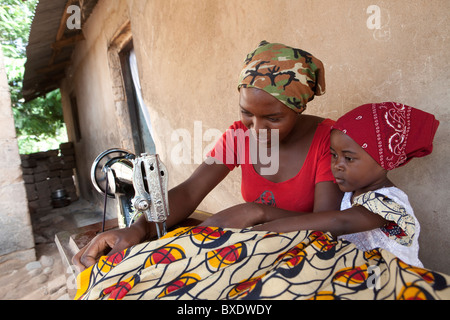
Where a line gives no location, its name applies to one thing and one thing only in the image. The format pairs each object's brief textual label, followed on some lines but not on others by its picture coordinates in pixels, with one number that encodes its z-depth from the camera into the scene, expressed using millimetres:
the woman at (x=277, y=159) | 1237
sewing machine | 1262
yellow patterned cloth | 780
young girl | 1059
